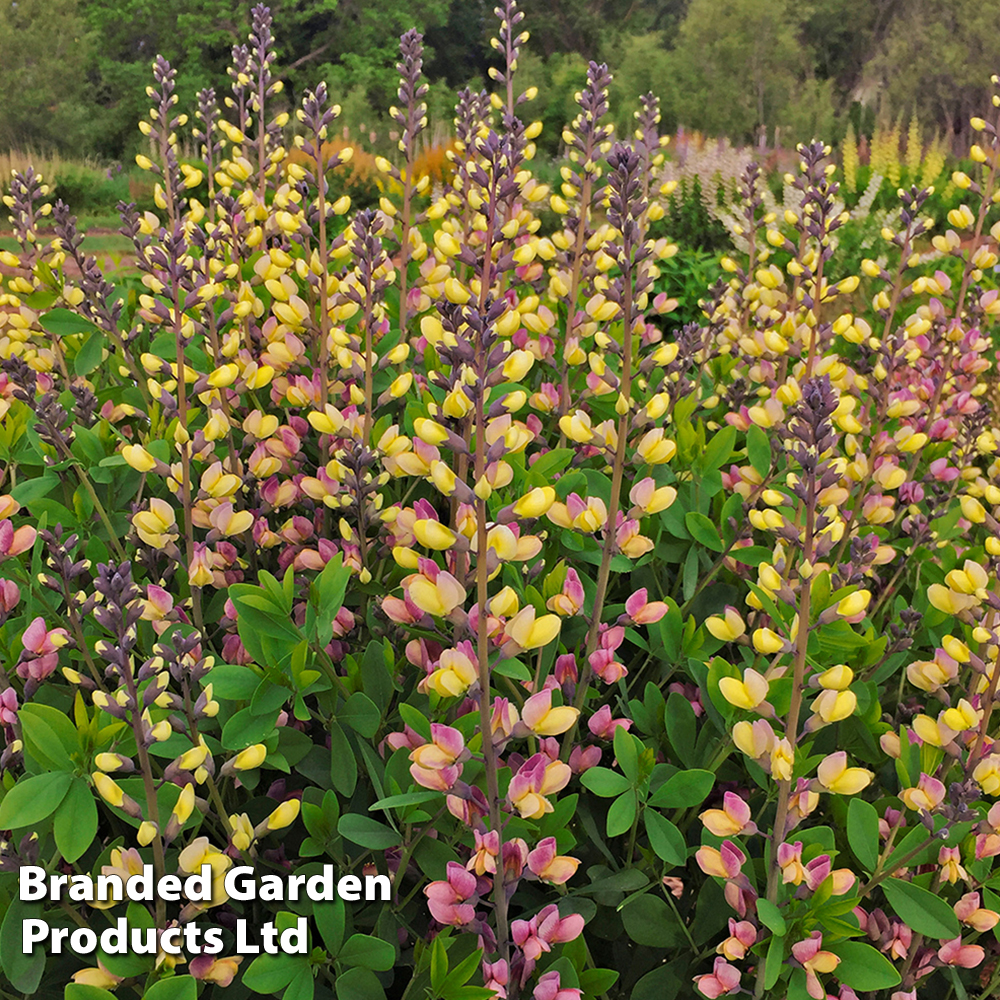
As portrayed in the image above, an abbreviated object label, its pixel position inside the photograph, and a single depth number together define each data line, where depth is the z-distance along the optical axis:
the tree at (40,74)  21.59
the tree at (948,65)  21.64
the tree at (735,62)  23.41
